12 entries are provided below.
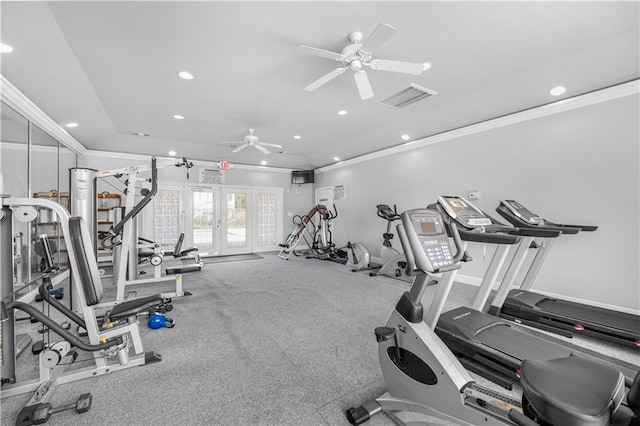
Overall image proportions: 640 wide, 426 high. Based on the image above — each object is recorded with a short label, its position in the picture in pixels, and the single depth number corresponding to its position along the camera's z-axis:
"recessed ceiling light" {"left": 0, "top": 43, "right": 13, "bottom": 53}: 2.38
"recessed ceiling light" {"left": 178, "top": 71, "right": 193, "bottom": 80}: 3.15
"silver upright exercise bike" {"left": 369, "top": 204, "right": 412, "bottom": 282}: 5.04
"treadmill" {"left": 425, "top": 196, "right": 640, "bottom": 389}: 1.99
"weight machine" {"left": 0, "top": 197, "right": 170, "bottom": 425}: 1.88
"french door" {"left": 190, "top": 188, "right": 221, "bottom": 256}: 7.40
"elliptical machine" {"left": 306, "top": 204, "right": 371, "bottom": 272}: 5.76
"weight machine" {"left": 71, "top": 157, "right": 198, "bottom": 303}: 3.16
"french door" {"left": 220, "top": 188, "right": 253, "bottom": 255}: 7.80
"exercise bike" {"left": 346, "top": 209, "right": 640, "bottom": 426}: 0.85
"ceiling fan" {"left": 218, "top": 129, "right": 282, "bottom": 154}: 4.99
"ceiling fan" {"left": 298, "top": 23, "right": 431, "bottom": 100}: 2.25
